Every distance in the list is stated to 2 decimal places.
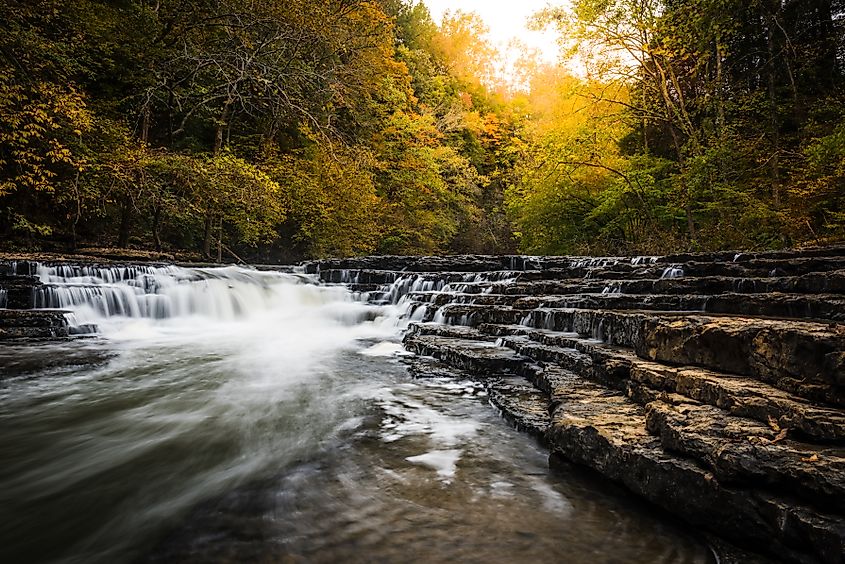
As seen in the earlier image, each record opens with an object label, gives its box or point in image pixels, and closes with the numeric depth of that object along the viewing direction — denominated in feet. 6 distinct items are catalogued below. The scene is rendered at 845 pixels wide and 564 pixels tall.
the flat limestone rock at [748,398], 6.07
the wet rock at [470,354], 15.25
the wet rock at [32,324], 22.75
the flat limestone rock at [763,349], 6.61
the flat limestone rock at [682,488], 5.23
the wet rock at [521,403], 10.54
